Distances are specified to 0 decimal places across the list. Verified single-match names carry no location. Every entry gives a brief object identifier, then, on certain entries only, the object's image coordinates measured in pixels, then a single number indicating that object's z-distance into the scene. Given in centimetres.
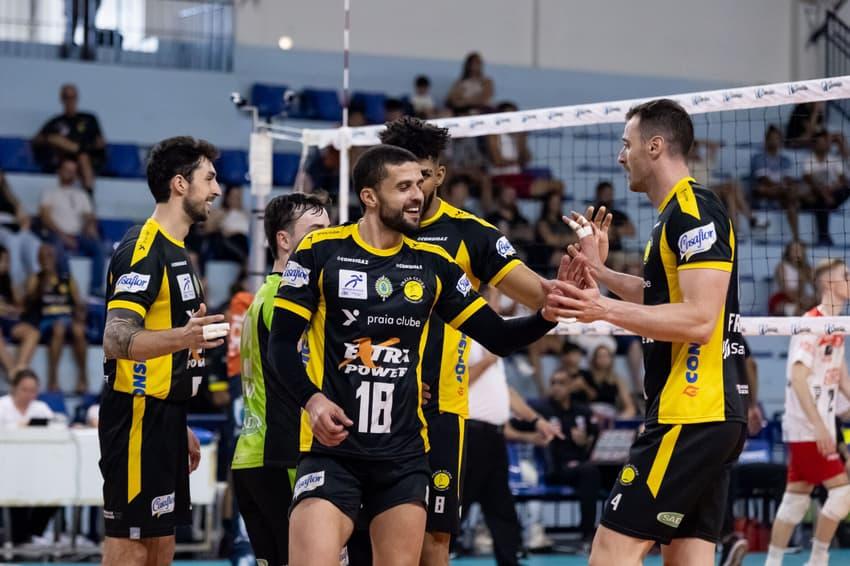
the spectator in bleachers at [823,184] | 1622
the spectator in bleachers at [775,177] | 1662
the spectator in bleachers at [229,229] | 1477
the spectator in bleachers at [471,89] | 1722
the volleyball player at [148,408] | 597
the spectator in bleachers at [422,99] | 1712
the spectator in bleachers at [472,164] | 1634
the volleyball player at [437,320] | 573
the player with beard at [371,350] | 502
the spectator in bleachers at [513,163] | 1684
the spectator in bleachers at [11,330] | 1324
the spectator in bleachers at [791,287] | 1551
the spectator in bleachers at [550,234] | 1500
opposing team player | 958
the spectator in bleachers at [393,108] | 1645
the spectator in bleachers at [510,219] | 1532
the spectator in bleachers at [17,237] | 1416
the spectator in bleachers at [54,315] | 1353
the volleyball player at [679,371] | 498
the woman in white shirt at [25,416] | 1100
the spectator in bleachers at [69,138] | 1520
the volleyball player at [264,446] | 590
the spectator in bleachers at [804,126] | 1661
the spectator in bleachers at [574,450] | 1204
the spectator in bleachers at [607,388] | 1365
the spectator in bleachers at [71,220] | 1446
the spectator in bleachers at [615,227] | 1506
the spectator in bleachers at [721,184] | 1584
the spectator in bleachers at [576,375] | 1328
